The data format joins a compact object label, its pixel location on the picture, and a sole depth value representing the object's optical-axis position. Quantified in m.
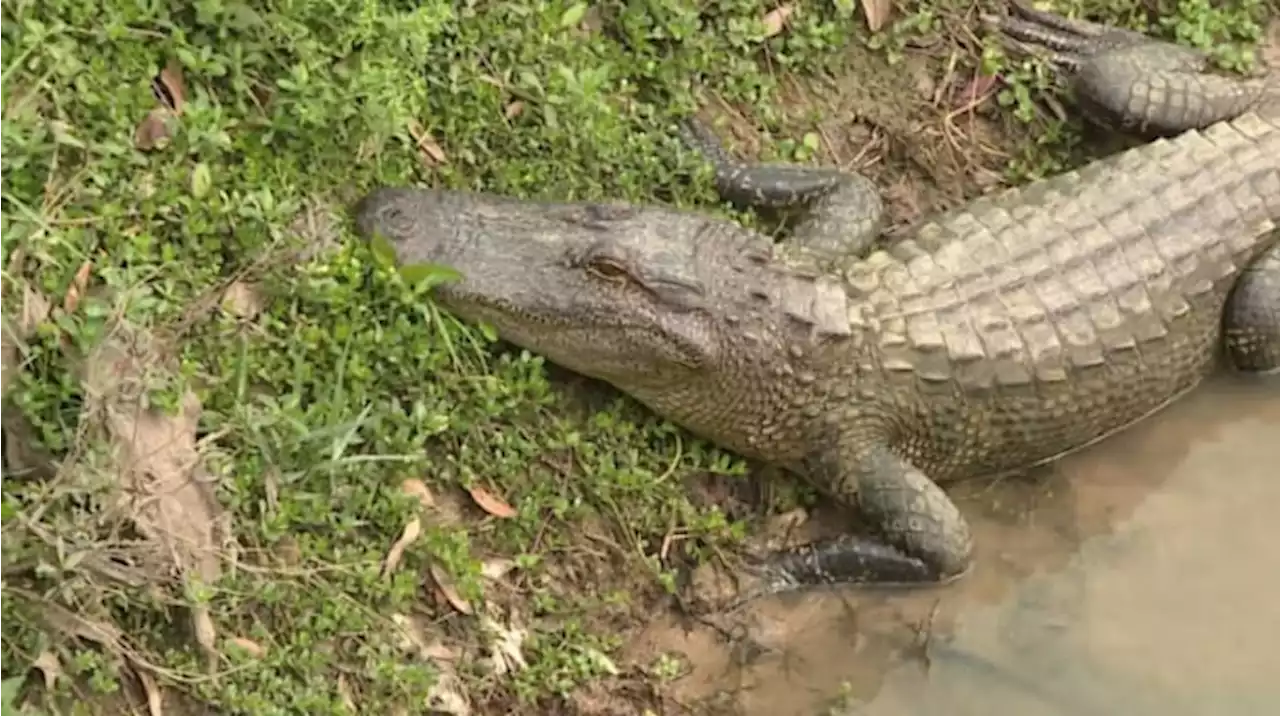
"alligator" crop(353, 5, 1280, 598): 4.57
